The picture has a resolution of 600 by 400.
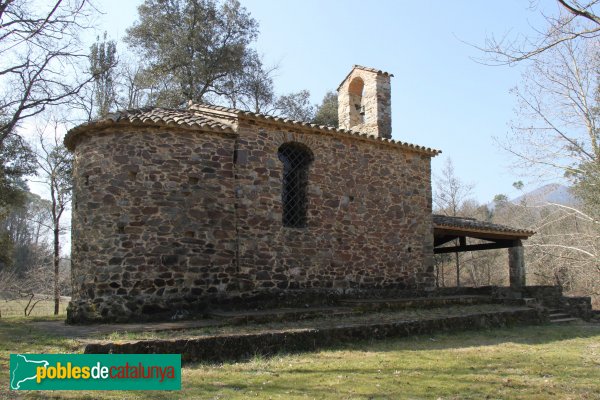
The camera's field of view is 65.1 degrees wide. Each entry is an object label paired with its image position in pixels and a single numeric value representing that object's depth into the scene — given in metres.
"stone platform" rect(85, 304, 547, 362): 6.39
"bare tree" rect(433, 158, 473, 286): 30.15
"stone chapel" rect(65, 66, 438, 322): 9.36
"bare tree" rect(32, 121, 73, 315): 20.00
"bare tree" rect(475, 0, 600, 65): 5.44
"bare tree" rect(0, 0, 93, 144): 10.24
